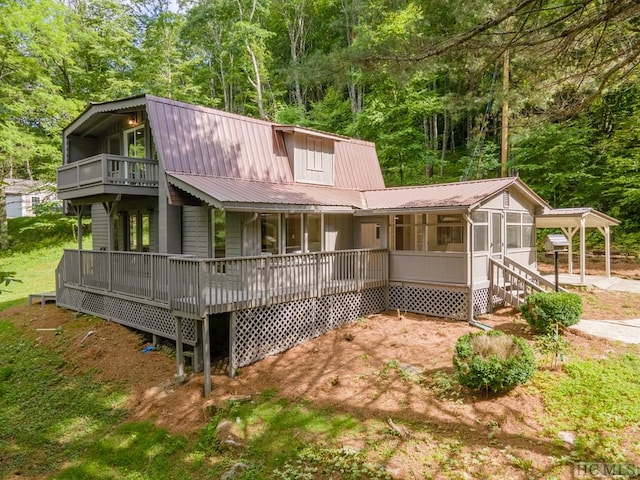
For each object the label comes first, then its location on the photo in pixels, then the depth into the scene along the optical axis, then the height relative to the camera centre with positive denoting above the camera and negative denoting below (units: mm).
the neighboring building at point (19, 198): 31503 +3396
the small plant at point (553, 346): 7466 -2228
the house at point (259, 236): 9117 +8
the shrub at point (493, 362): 6359 -2061
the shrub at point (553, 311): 8484 -1625
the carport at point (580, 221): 13969 +516
